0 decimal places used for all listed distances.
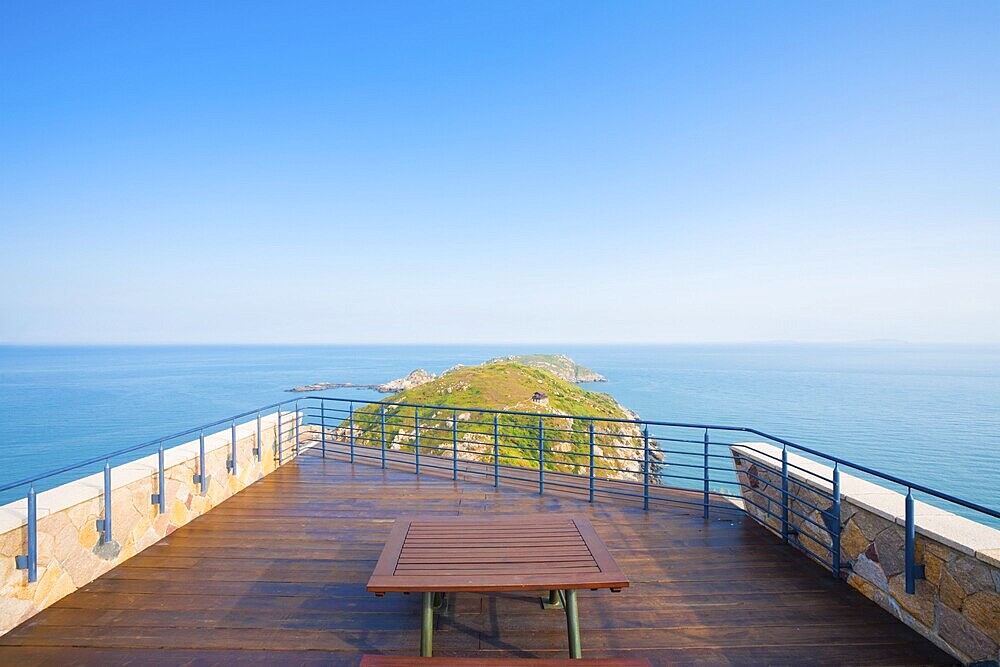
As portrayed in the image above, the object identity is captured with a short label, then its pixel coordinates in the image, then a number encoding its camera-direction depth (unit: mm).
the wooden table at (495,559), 2297
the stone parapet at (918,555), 2352
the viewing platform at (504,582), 2572
